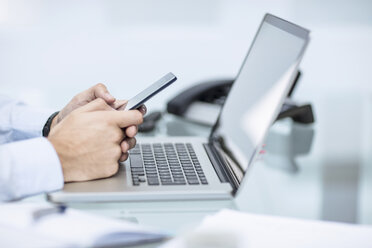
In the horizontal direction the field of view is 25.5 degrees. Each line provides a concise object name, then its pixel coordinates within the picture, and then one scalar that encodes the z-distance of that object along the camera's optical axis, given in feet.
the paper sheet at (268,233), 2.94
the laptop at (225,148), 3.60
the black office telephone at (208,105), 5.03
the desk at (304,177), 3.53
